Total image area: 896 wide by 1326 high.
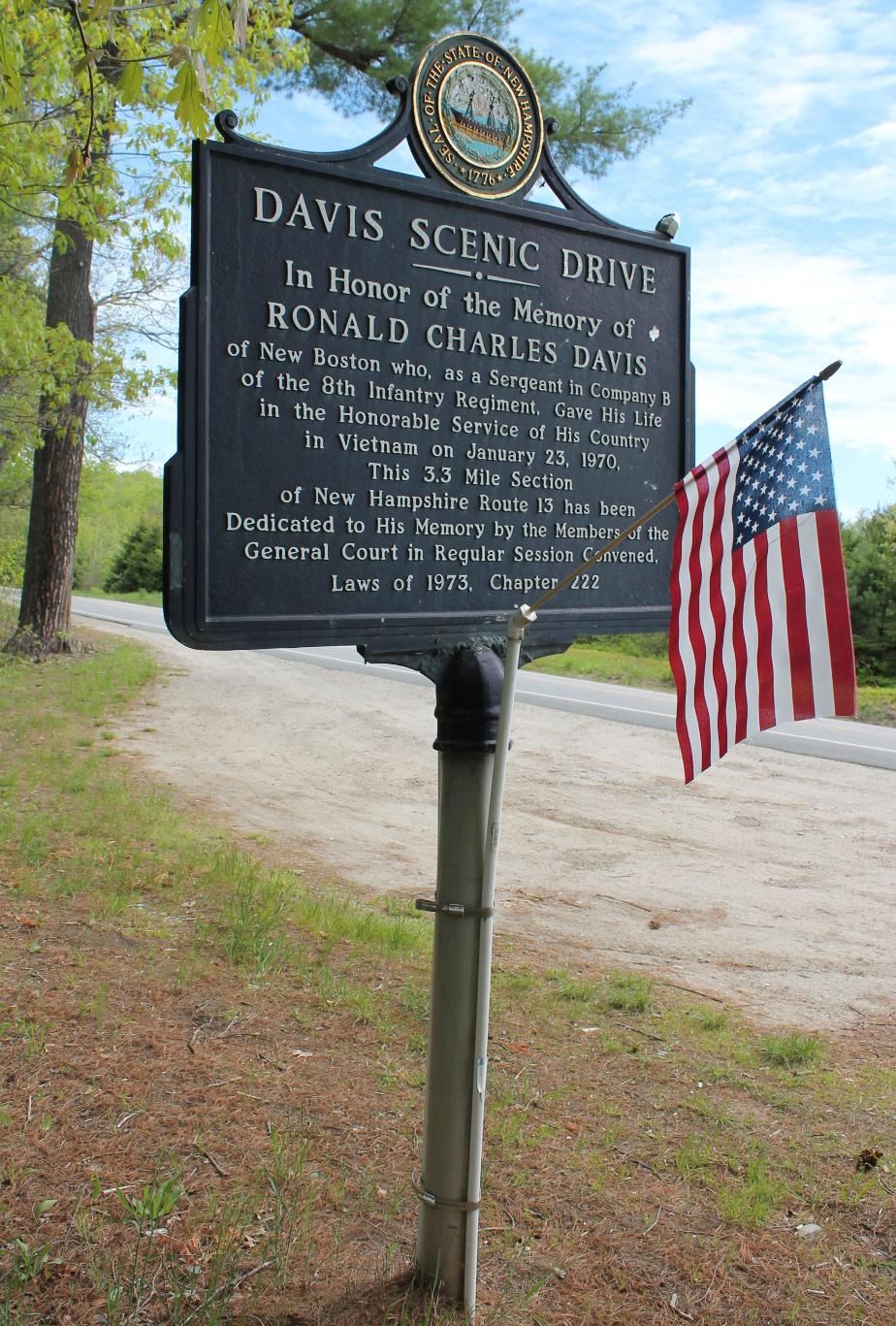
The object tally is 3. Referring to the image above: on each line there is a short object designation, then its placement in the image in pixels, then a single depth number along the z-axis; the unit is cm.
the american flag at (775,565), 258
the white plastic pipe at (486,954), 262
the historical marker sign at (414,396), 265
